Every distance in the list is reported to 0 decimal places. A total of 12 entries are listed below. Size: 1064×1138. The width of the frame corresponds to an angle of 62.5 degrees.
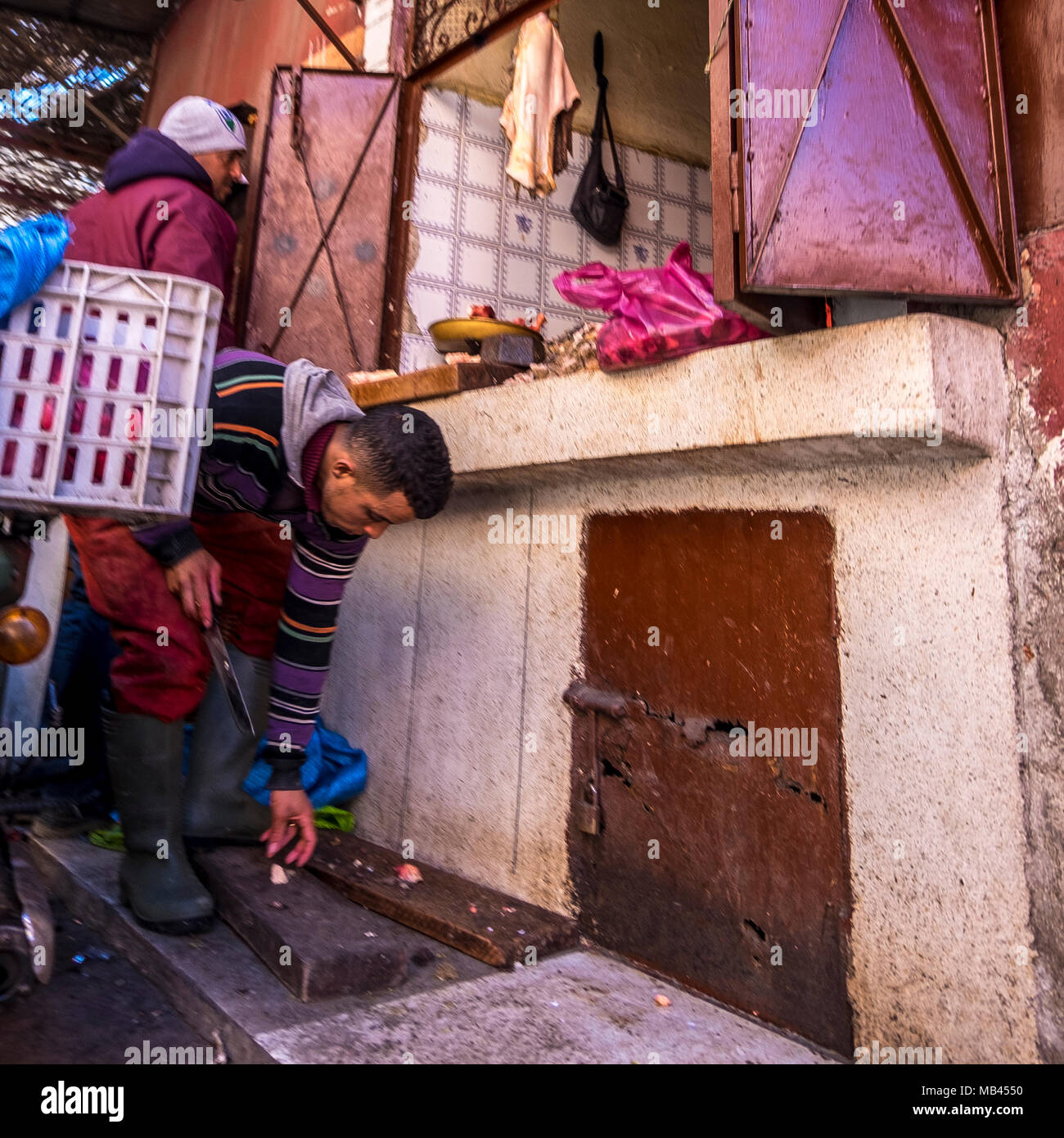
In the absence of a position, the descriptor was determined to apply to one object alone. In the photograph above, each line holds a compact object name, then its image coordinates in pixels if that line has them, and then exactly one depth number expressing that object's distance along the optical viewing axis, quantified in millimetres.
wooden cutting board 3244
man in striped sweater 2465
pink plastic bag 2389
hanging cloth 3924
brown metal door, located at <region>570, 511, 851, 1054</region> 2287
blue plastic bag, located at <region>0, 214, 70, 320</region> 1625
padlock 2861
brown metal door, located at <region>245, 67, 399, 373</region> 4258
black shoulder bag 4684
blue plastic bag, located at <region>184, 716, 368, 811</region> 3631
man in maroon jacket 3055
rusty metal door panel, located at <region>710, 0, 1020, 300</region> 1974
